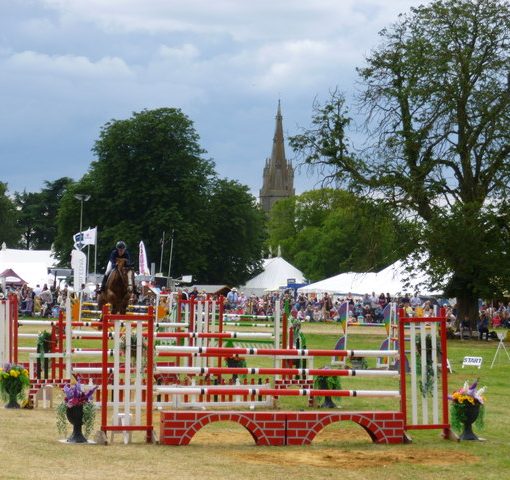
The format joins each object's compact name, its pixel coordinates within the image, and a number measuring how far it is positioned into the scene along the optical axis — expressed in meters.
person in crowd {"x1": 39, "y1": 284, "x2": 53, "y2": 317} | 55.12
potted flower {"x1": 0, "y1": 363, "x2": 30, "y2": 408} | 16.57
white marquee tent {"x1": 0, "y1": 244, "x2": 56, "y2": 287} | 71.56
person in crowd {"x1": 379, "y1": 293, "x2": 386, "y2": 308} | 56.06
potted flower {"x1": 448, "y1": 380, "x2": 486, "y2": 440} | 13.93
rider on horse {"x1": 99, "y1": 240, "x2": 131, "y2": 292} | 26.94
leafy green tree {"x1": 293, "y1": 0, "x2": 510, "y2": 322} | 46.53
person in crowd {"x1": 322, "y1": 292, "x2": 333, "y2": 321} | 61.34
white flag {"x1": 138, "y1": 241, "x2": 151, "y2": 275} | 47.81
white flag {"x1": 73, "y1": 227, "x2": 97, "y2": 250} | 55.25
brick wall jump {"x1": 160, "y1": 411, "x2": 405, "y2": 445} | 13.27
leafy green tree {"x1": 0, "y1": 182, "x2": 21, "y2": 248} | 138.25
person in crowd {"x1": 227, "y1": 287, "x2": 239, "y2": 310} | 59.81
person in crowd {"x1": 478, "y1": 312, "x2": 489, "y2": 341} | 45.16
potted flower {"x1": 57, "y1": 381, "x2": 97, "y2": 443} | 13.14
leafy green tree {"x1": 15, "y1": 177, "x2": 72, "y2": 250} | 143.00
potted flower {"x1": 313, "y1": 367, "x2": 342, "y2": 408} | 17.12
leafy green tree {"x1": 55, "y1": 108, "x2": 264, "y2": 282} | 84.19
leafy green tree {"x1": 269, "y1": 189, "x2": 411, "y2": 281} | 135.25
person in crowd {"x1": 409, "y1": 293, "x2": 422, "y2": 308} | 53.39
